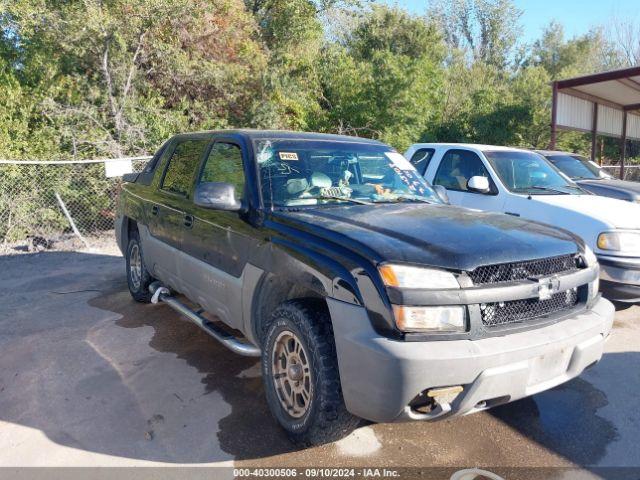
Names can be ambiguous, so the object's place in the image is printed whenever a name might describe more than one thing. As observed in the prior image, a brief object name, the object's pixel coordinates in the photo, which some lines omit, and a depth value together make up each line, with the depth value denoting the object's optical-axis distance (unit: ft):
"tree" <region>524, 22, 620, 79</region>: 121.90
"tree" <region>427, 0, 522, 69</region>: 125.29
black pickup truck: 8.64
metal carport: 48.77
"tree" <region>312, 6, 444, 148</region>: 58.08
